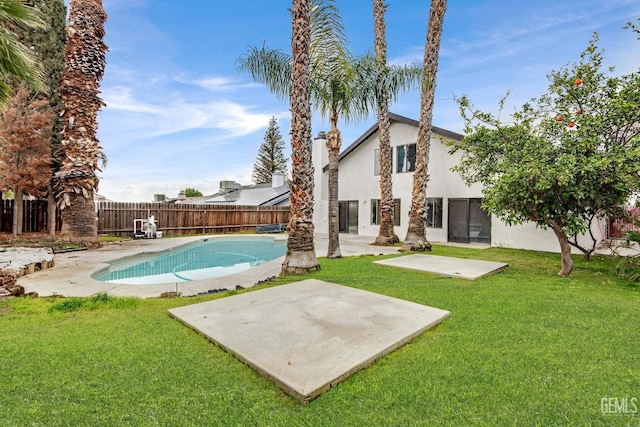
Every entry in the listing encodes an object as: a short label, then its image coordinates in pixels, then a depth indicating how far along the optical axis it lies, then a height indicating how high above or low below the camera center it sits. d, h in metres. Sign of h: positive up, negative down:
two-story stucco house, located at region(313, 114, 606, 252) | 13.23 +0.93
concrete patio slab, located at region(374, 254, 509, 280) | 6.80 -1.27
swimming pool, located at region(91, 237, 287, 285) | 8.28 -1.66
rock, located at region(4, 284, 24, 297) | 5.24 -1.30
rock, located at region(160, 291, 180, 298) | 5.45 -1.44
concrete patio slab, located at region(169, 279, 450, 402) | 2.64 -1.32
